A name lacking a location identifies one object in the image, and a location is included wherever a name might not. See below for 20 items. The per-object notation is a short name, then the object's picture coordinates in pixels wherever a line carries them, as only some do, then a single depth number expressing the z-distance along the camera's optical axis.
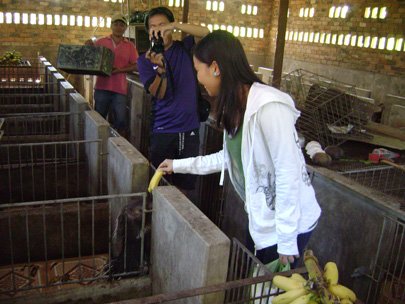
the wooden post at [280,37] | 5.88
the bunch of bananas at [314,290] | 1.43
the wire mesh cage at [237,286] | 1.52
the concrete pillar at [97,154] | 4.36
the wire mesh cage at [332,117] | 4.95
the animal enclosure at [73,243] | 3.08
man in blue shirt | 3.34
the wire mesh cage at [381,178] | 3.73
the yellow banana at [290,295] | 1.49
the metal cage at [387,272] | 2.77
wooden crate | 5.41
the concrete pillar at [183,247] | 2.19
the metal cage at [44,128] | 5.29
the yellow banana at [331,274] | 1.54
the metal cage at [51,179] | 4.74
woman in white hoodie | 1.83
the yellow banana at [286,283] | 1.54
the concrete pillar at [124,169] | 3.27
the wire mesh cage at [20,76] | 8.24
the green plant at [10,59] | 9.68
